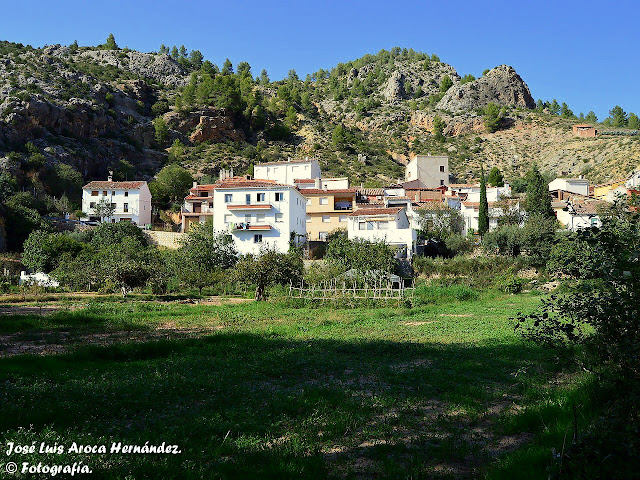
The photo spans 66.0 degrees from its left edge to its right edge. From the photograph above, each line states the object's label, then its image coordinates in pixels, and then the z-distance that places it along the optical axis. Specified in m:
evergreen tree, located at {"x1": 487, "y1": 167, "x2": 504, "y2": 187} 93.38
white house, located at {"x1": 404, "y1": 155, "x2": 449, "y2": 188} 89.62
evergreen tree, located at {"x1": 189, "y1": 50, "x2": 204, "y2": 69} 177.98
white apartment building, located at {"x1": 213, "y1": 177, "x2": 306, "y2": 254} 59.09
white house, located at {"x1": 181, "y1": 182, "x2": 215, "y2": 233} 72.88
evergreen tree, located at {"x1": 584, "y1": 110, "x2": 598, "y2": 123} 149.95
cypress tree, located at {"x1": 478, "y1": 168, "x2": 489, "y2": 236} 60.94
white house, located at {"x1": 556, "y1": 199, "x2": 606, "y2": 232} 59.27
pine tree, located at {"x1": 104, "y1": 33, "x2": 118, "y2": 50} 164.38
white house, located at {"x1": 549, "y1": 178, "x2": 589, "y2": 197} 79.94
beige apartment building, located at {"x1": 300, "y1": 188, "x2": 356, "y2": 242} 66.31
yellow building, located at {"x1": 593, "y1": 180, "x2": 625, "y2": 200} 75.16
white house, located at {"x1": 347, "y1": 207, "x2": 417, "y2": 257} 52.91
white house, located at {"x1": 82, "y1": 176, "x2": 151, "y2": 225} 76.44
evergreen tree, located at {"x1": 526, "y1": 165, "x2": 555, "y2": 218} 62.44
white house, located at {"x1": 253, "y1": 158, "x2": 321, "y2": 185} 77.75
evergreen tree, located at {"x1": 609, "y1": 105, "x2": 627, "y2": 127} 145.75
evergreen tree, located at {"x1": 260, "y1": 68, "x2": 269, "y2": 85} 179.85
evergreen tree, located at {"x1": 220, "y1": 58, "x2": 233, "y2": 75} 173.50
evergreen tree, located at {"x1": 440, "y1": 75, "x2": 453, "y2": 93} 162.52
